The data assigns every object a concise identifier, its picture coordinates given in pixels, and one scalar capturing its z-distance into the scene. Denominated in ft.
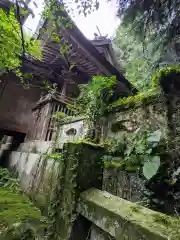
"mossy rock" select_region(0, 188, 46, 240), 7.04
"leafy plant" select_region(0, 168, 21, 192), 15.33
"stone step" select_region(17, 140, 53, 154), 16.57
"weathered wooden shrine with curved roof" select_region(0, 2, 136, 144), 19.19
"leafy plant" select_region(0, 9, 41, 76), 11.25
